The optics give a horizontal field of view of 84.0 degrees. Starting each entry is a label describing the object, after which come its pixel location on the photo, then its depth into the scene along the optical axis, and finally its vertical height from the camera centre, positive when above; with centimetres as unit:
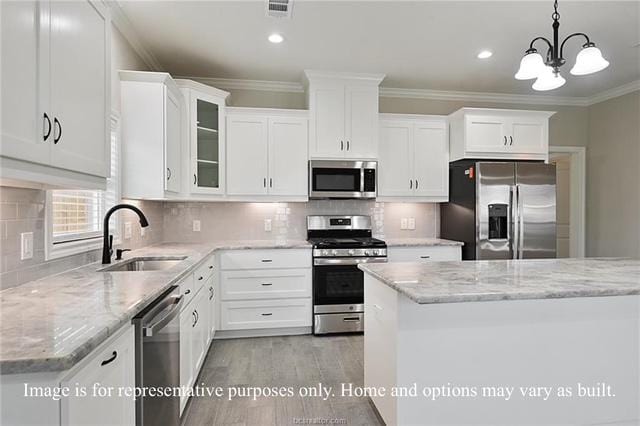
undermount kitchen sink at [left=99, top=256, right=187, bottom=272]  243 -35
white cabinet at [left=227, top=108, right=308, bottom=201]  364 +63
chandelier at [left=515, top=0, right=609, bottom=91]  184 +81
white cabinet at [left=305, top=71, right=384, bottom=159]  366 +103
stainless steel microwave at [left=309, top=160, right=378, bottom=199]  372 +37
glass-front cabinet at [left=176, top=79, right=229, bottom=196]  329 +74
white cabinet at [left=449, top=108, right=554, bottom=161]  377 +87
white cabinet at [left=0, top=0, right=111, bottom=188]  105 +44
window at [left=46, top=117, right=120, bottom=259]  185 -1
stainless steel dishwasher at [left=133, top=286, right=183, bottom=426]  133 -60
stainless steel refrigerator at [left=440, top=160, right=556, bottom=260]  353 +5
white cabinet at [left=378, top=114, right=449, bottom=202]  391 +62
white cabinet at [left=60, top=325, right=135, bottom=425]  90 -50
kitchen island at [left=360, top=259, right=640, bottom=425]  165 -67
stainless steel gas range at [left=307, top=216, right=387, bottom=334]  348 -68
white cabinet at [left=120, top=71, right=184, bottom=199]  264 +58
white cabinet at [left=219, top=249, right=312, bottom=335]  338 -73
